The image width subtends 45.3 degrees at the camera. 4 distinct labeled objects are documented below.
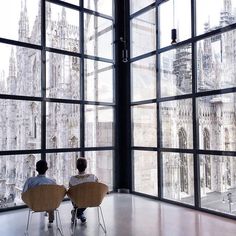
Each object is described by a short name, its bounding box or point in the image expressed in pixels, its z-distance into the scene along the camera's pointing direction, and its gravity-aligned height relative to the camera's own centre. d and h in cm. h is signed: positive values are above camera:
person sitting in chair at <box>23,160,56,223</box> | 381 -66
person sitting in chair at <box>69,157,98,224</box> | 400 -67
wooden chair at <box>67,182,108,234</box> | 370 -82
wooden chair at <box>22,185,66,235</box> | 351 -83
